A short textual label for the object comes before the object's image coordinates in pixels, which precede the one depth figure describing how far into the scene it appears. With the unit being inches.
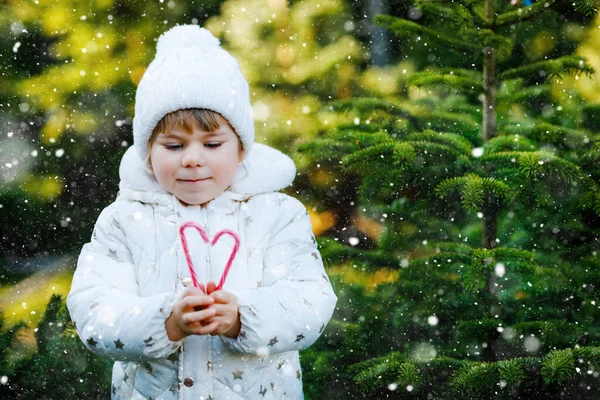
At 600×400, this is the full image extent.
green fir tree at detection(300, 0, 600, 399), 117.9
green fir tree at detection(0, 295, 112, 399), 134.6
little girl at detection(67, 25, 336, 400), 78.0
